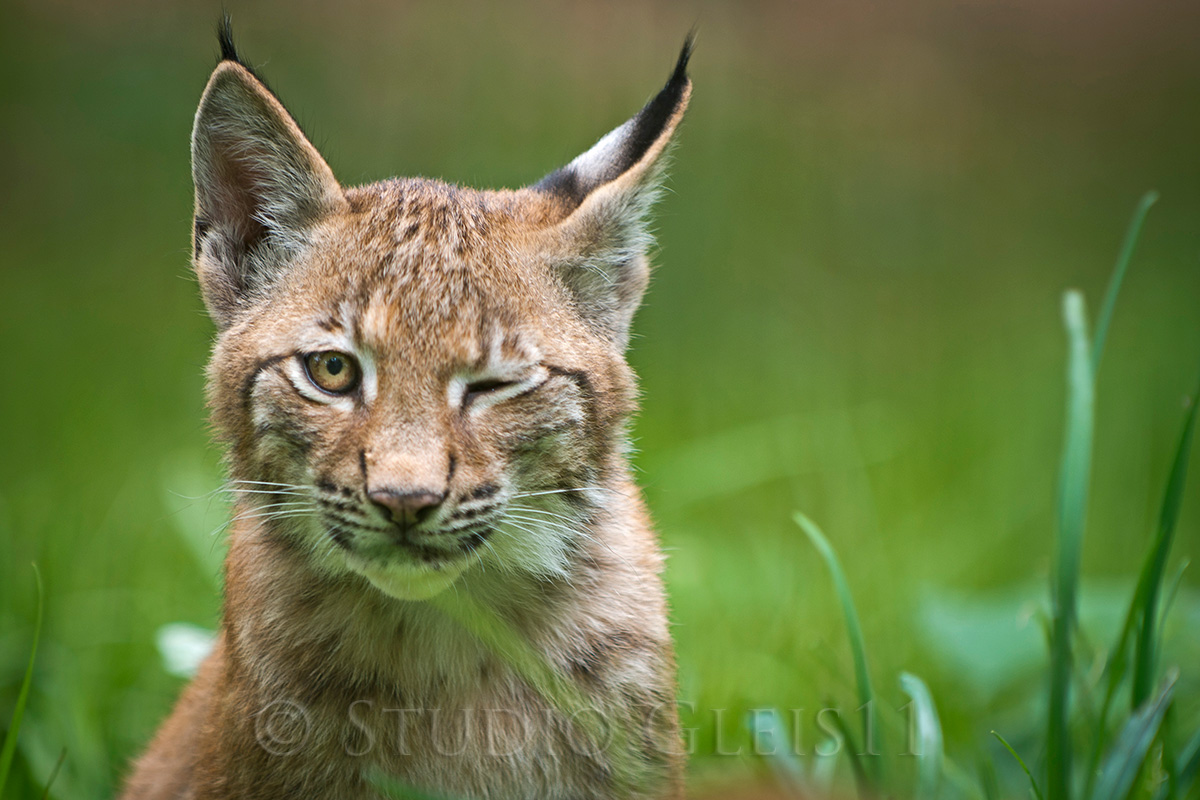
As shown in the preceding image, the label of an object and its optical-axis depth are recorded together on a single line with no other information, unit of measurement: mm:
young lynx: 6371
